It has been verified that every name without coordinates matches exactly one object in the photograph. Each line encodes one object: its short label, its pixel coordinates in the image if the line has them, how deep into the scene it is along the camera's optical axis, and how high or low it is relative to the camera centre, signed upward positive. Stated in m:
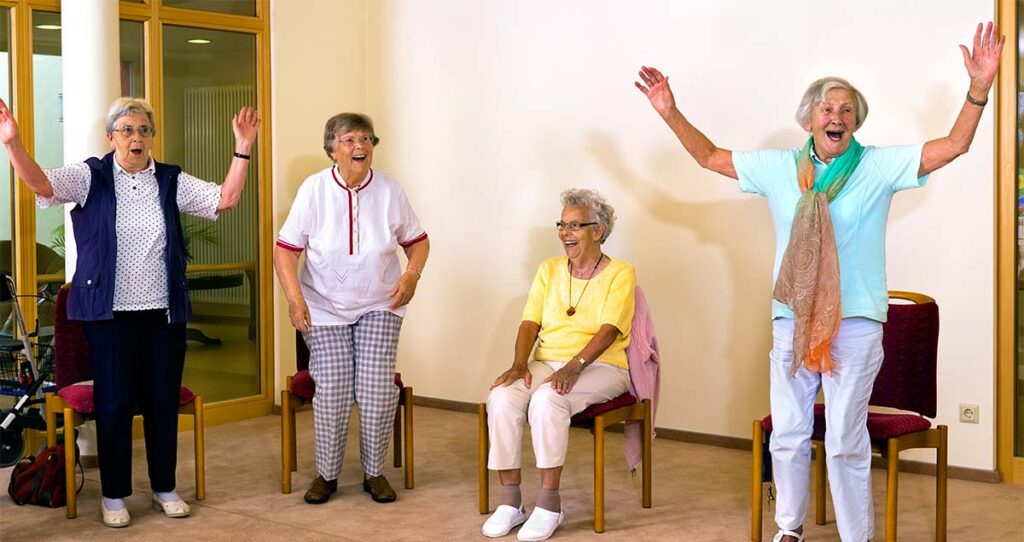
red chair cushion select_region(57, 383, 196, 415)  4.20 -0.63
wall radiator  5.76 +0.25
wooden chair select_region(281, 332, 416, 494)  4.54 -0.74
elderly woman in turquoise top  3.35 -0.14
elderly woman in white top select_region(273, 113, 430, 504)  4.39 -0.27
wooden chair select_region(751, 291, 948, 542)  3.71 -0.56
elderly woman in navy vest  3.99 -0.20
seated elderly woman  3.96 -0.50
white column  4.80 +0.56
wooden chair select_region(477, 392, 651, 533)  3.97 -0.72
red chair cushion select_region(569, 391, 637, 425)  4.07 -0.66
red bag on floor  4.29 -0.94
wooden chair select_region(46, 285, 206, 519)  4.18 -0.62
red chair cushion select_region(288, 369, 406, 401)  4.54 -0.64
